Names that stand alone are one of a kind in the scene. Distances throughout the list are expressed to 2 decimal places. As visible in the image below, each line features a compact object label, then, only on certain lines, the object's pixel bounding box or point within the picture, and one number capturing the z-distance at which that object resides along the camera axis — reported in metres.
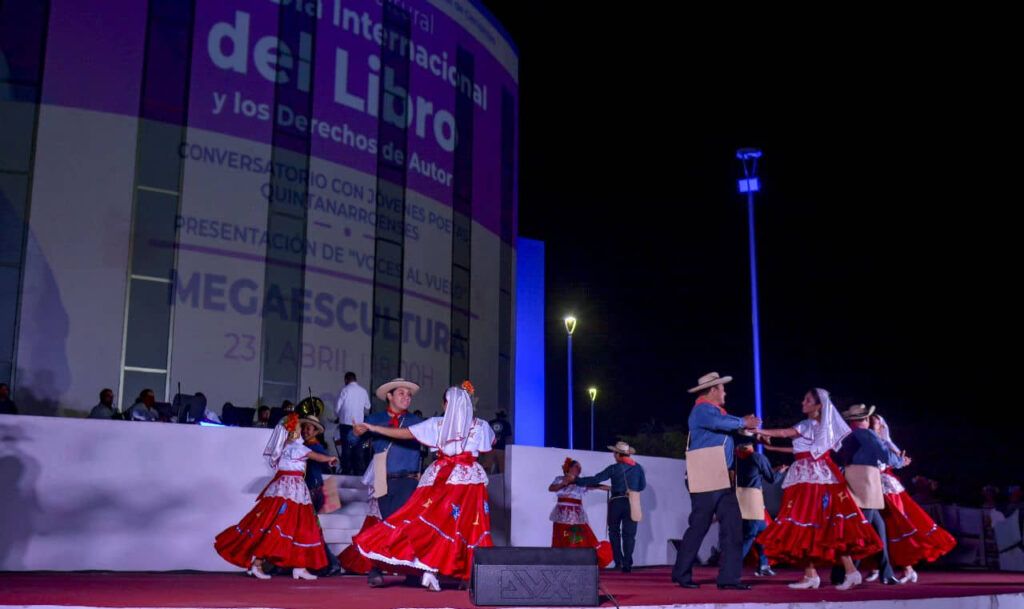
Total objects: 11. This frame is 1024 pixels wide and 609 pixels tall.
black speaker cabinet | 6.33
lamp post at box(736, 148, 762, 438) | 18.50
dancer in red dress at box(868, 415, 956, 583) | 10.09
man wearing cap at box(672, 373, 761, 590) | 8.38
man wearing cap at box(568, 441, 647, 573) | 13.49
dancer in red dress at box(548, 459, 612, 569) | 13.14
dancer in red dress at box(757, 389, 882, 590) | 8.62
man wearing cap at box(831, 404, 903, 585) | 9.40
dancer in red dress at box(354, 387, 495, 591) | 7.89
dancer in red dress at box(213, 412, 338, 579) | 9.66
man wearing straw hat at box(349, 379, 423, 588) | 8.69
